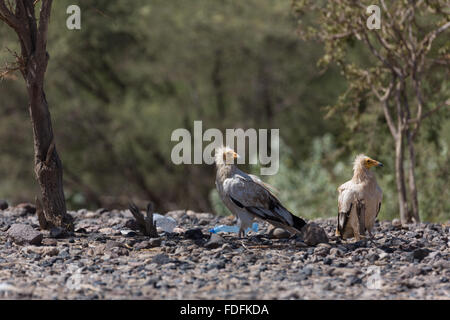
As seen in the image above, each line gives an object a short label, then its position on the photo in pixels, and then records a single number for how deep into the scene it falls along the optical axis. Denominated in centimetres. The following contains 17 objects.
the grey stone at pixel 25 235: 1404
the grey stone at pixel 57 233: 1459
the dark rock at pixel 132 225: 1589
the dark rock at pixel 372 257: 1286
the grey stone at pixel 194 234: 1464
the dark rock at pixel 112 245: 1361
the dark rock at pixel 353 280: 1122
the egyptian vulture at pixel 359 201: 1483
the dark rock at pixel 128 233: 1504
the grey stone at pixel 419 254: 1298
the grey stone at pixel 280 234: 1513
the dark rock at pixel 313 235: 1401
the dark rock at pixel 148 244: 1375
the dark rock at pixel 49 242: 1404
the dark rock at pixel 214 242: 1371
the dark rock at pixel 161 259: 1248
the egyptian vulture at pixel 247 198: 1454
